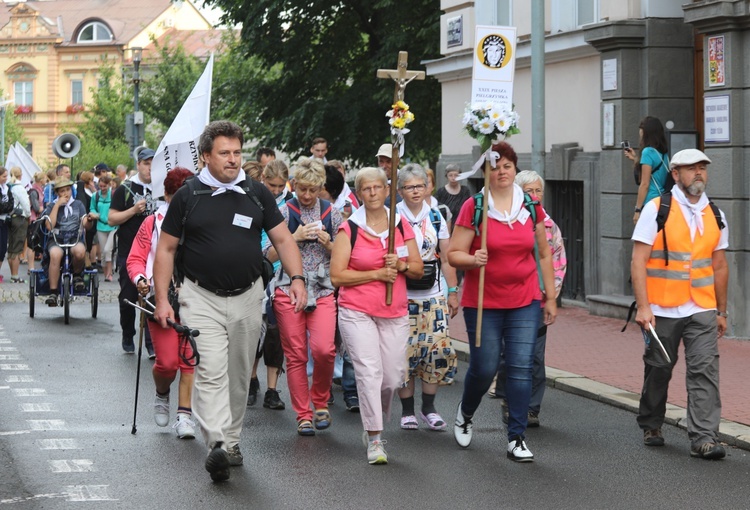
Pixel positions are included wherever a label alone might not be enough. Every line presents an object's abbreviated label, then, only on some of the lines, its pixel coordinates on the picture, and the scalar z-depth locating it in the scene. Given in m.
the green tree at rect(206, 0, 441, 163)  27.78
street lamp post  34.25
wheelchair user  17.16
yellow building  95.69
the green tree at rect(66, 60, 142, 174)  65.00
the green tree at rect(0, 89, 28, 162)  86.04
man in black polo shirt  7.90
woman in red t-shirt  8.49
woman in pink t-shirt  8.58
